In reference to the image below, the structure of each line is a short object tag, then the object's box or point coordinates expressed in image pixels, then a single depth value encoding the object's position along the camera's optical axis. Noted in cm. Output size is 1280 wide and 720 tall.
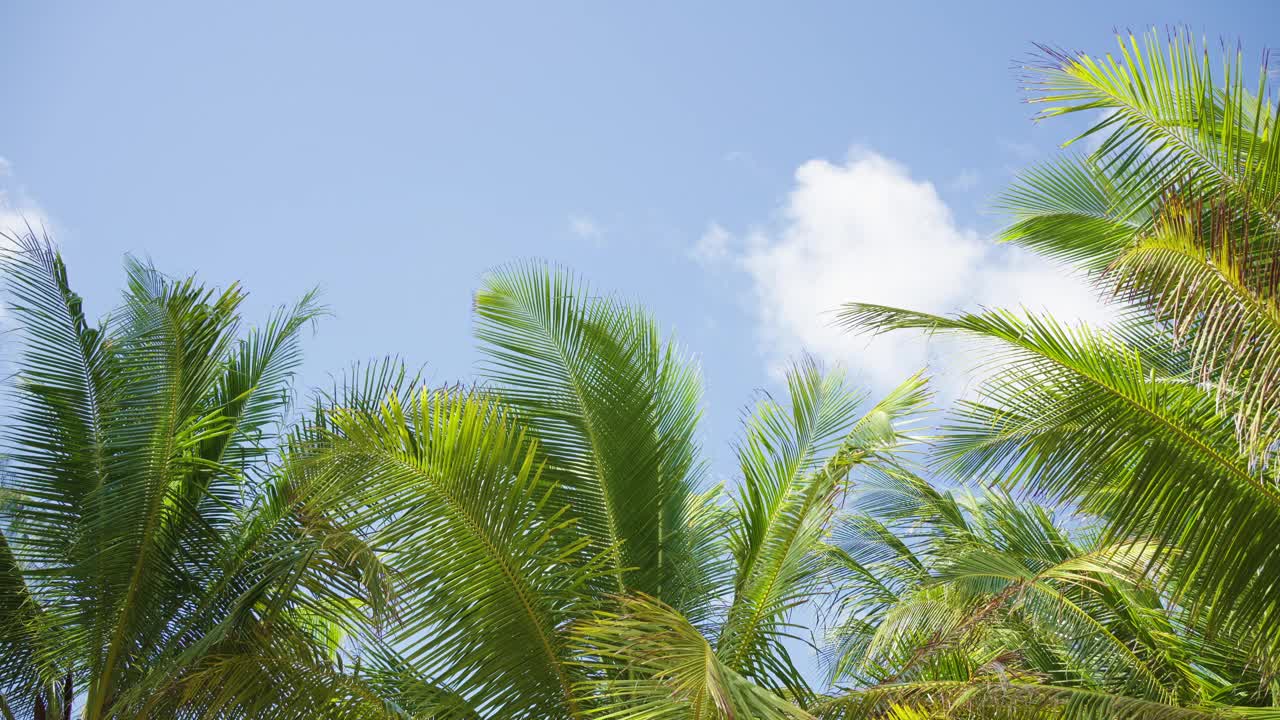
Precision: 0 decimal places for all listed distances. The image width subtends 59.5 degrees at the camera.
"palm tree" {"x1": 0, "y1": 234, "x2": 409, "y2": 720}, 799
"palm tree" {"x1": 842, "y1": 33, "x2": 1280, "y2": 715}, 525
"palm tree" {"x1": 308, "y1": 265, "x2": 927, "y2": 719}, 609
